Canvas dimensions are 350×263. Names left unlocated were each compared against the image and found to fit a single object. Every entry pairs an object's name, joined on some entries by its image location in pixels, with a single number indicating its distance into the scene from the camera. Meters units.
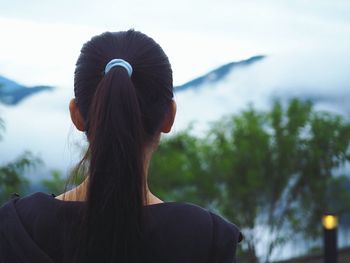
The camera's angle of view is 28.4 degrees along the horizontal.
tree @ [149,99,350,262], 7.56
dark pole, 5.67
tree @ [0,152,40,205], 4.26
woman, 1.12
